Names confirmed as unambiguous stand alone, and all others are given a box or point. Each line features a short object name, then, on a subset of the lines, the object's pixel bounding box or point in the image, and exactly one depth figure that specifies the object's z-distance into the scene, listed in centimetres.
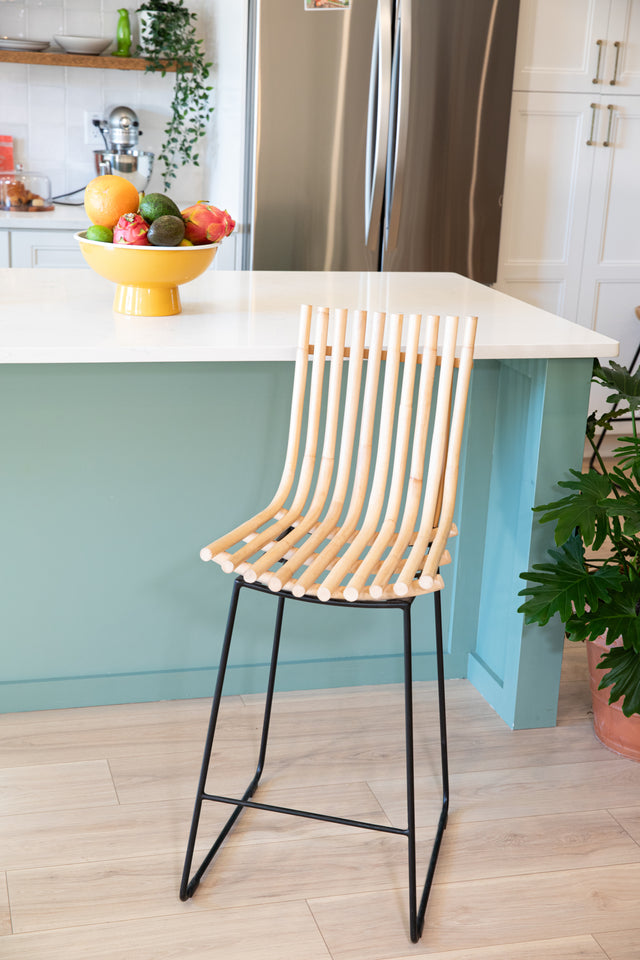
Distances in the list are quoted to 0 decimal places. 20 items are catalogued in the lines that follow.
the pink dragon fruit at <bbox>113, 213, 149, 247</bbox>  184
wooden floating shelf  370
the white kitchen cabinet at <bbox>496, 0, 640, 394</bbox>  369
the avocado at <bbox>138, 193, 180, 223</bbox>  185
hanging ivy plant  383
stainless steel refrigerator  336
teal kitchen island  204
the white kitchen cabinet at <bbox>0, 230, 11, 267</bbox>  355
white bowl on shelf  377
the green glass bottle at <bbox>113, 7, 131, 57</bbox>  387
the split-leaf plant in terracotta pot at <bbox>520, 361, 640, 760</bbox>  191
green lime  187
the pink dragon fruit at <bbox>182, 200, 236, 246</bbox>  189
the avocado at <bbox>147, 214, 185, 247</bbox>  183
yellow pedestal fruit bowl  186
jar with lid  375
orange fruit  185
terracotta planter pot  214
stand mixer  387
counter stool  159
